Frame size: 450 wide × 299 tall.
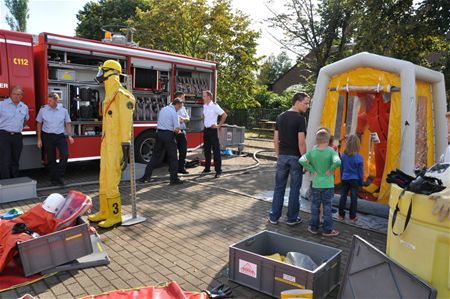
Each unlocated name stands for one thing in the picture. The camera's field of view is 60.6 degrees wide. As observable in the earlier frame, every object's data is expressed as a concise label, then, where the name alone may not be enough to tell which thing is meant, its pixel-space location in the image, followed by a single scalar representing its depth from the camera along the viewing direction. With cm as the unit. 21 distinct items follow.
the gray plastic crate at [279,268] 342
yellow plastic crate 265
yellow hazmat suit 523
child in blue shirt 584
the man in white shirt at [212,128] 891
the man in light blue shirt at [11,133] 675
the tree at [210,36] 1955
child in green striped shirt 512
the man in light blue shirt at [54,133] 723
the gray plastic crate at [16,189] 628
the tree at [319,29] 1819
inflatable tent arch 564
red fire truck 730
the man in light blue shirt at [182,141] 916
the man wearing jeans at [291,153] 546
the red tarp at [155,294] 340
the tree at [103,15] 3412
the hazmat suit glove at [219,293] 354
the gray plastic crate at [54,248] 375
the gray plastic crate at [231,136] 1292
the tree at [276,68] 6547
